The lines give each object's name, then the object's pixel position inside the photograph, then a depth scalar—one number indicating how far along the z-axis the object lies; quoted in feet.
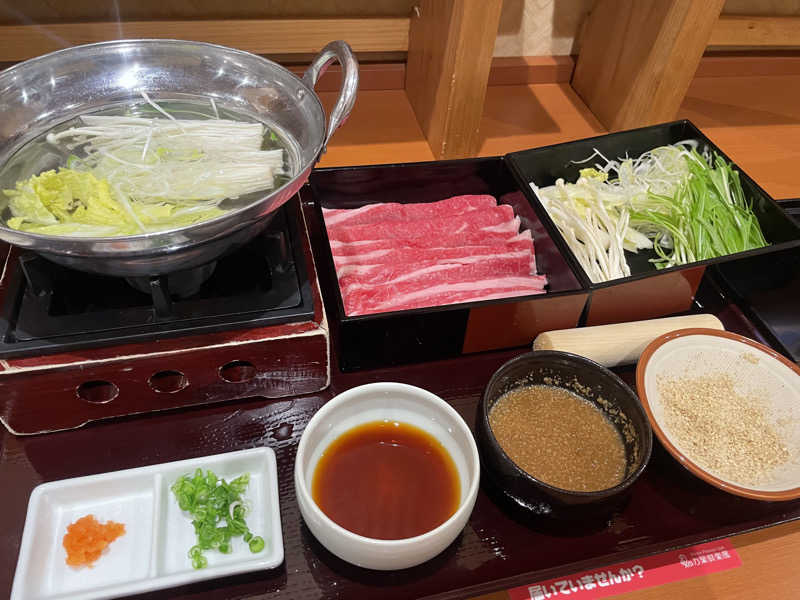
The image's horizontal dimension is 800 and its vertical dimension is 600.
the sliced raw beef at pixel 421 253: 1.92
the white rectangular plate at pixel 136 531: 1.28
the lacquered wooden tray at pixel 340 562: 1.36
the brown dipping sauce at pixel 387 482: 1.36
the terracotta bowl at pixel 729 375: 1.51
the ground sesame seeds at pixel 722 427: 1.51
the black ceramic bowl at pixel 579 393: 1.35
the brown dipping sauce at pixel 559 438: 1.43
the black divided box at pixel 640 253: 1.79
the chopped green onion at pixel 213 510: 1.34
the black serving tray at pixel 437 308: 1.64
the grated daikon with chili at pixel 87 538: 1.33
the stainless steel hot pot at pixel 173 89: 1.45
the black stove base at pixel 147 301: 1.41
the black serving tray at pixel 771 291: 1.96
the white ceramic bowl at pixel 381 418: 1.25
